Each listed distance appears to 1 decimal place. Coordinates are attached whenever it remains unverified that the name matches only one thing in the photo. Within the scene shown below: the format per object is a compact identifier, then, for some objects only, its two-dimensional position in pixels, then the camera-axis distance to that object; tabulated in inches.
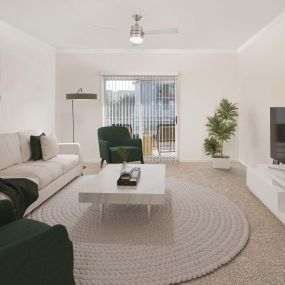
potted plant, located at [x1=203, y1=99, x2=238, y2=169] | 228.4
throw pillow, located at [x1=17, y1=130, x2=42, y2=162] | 166.9
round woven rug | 82.7
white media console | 115.6
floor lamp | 220.8
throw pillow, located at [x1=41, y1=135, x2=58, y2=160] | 170.9
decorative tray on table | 123.0
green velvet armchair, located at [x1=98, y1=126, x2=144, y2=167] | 209.6
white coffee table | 111.6
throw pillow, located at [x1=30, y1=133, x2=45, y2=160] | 170.1
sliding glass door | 256.5
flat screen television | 135.9
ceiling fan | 148.3
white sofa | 136.1
